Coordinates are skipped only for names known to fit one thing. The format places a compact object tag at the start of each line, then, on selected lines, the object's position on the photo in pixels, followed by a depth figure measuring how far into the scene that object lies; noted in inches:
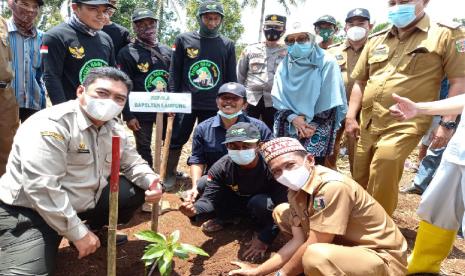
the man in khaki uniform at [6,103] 138.3
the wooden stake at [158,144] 116.4
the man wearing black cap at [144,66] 164.2
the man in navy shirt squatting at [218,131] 139.5
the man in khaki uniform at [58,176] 92.0
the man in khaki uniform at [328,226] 88.7
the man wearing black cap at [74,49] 131.4
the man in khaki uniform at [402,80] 114.7
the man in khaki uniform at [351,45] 170.4
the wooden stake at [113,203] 82.4
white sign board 111.5
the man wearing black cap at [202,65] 165.3
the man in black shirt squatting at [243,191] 121.9
